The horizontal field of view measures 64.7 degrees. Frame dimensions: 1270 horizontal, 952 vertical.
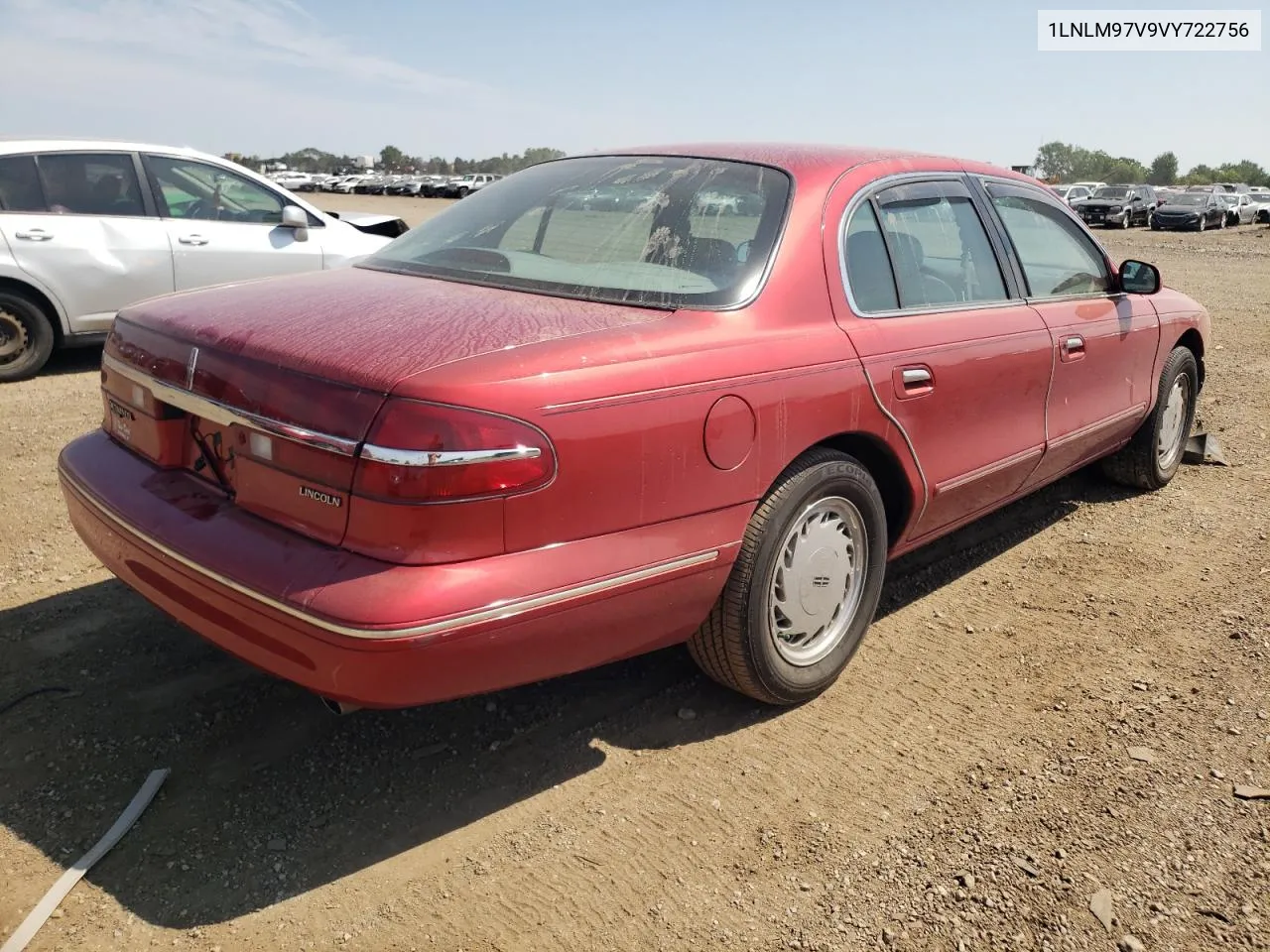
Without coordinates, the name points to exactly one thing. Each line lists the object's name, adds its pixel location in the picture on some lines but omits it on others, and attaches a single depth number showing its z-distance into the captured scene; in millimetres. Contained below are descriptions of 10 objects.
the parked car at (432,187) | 60078
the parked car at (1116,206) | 33597
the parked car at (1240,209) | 35500
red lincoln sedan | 2137
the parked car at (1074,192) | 33962
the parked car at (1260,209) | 37406
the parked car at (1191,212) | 32312
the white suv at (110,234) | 6633
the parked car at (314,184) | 64519
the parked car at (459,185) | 56219
